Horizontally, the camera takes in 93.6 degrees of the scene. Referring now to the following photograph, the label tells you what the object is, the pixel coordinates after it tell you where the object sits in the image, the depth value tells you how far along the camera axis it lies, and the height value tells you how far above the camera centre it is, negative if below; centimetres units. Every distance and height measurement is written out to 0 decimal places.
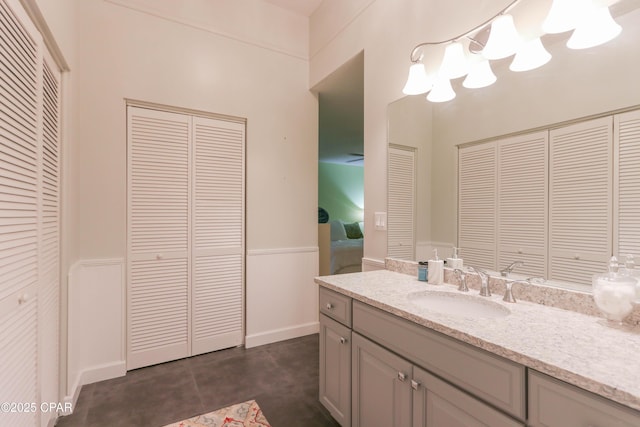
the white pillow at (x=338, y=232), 646 -41
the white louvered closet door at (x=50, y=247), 153 -20
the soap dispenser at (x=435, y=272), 169 -33
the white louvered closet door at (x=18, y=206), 111 +2
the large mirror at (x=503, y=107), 113 +52
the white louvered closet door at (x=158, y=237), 245 -21
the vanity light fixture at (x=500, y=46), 117 +79
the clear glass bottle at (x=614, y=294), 101 -27
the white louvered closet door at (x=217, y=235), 270 -21
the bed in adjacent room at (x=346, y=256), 483 -71
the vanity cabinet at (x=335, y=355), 161 -81
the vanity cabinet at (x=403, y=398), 100 -72
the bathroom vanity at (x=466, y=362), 76 -48
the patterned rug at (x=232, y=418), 180 -127
